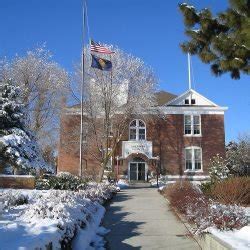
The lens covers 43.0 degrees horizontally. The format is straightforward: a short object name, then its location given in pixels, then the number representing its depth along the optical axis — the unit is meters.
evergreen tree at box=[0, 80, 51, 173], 19.33
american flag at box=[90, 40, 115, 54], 20.56
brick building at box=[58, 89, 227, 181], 31.83
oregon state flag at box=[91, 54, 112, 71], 21.35
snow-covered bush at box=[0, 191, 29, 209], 10.04
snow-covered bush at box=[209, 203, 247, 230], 7.53
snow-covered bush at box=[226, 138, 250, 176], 37.36
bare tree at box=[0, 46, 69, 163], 29.37
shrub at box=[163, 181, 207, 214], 10.27
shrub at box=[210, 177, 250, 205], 11.35
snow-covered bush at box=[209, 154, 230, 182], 22.94
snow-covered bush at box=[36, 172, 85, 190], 17.79
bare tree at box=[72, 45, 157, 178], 27.25
